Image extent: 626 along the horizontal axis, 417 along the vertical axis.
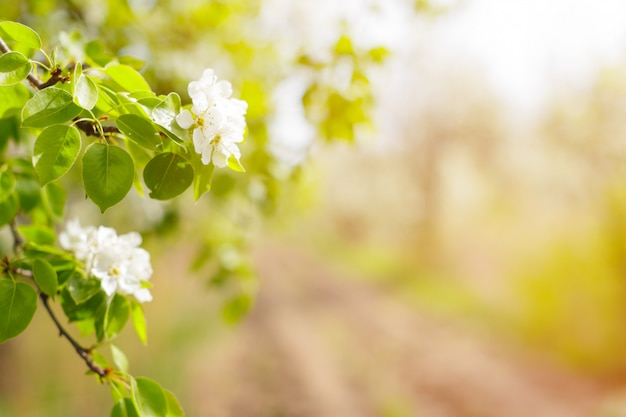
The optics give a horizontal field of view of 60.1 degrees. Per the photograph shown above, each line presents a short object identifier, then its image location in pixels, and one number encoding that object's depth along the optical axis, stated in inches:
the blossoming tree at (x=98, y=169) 23.3
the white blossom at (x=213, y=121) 23.7
